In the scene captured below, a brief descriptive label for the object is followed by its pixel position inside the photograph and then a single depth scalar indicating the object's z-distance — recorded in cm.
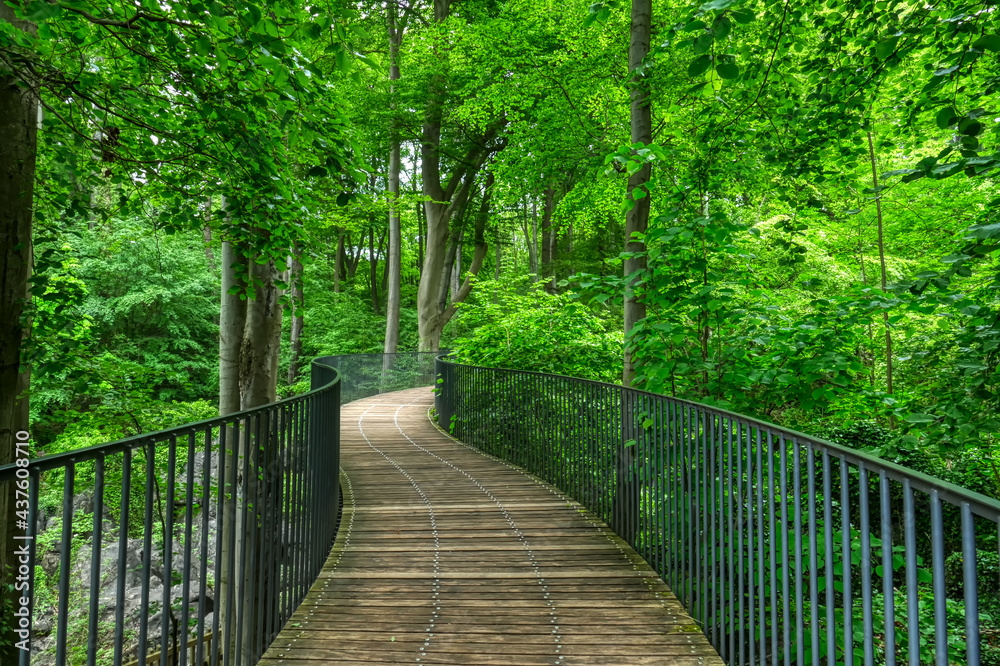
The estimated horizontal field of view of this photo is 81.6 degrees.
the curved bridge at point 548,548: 213
